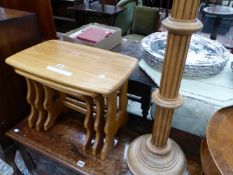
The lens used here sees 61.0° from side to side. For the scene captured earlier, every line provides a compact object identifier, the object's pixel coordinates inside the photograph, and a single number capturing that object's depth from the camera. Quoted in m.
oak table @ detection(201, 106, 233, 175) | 0.50
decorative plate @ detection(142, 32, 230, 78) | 0.90
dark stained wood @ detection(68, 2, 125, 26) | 2.66
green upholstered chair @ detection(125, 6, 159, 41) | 2.22
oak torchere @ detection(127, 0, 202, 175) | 0.52
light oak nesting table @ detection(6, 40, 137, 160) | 0.75
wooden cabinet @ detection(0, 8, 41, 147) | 0.97
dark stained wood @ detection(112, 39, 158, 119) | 1.01
